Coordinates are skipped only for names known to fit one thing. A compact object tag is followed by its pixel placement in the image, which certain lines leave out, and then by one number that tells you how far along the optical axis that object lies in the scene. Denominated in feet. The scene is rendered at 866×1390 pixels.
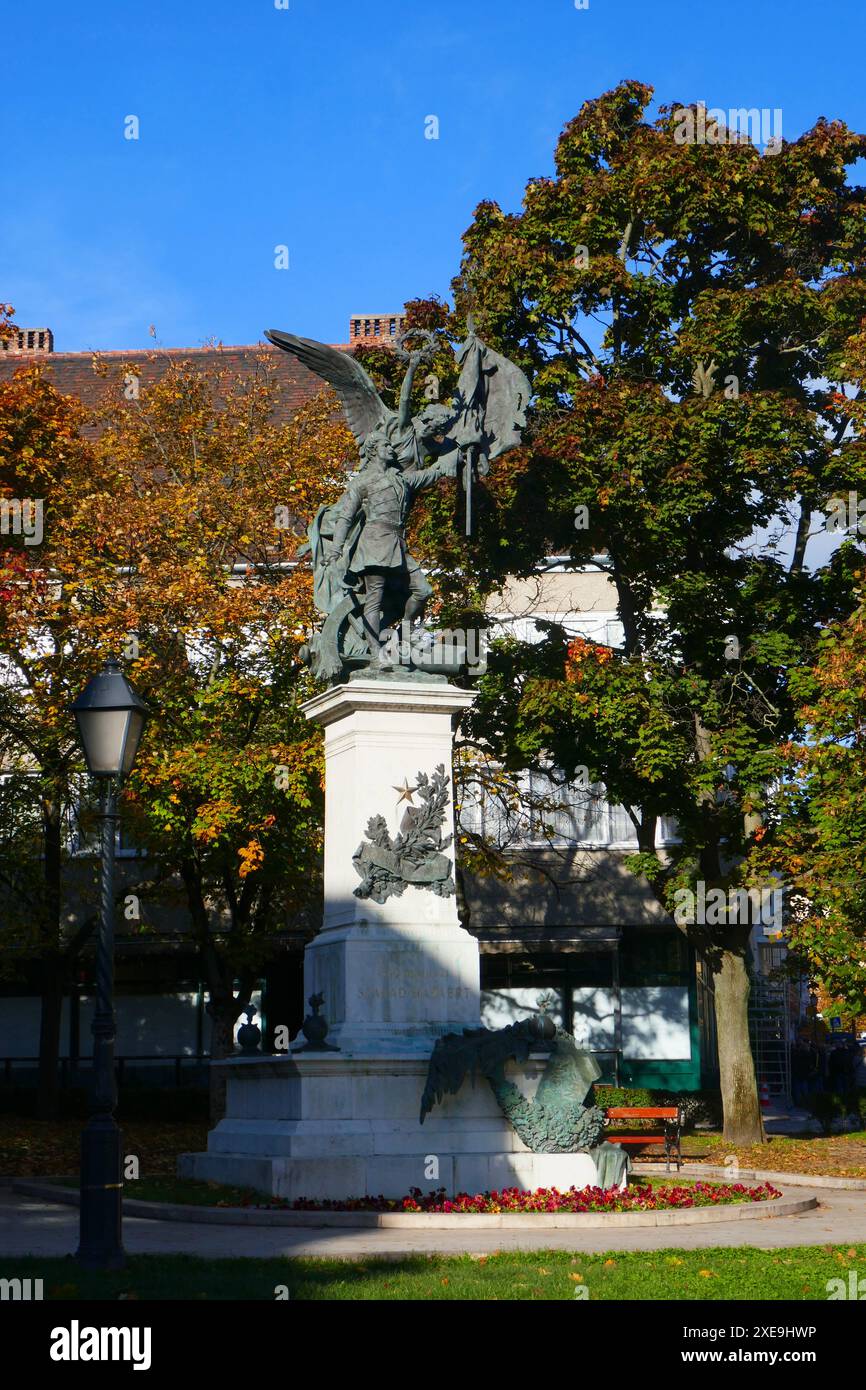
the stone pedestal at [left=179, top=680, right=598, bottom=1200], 50.83
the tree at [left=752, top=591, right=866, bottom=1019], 72.54
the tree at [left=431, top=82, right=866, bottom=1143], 83.20
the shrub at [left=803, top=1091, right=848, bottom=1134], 102.45
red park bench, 61.98
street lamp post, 36.58
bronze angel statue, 60.34
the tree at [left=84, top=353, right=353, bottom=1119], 84.58
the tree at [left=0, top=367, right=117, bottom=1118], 87.25
